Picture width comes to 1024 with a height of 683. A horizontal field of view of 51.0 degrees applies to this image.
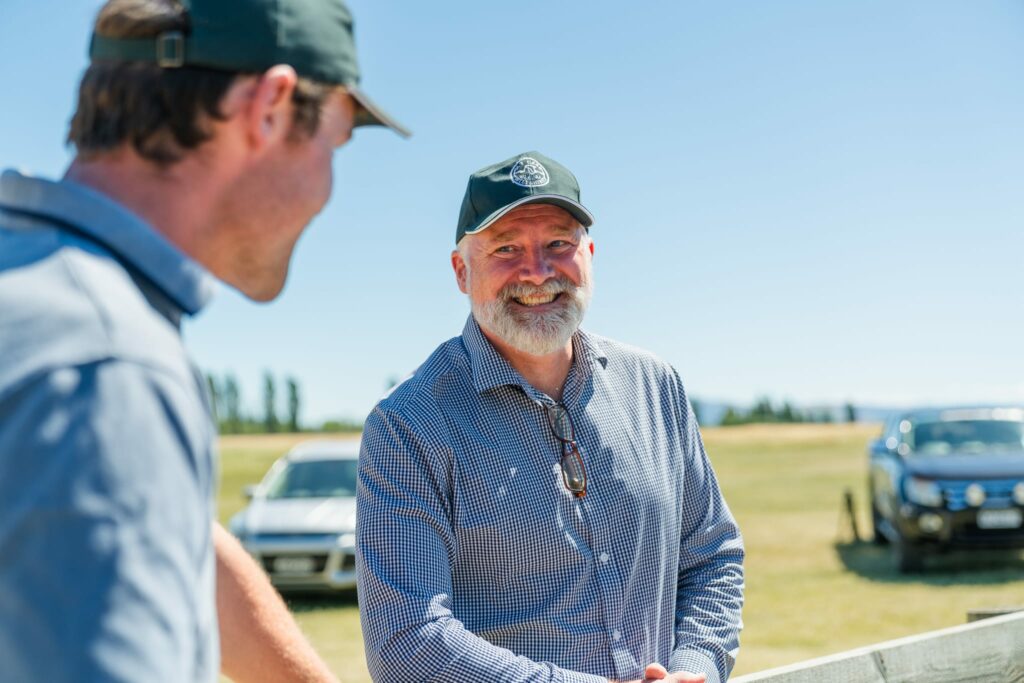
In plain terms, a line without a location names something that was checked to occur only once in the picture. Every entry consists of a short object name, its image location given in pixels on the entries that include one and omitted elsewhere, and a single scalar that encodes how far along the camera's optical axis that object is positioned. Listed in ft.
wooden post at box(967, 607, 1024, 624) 10.84
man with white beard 7.93
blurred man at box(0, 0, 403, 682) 3.02
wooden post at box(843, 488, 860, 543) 52.21
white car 38.37
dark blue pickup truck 39.14
